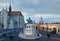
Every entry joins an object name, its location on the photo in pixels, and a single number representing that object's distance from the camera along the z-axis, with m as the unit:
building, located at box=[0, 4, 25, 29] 34.24
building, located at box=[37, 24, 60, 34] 22.36
